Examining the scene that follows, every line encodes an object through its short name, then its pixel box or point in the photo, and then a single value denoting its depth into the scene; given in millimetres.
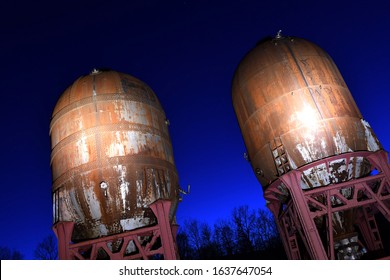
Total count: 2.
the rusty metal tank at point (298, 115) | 8617
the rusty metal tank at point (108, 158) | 8336
